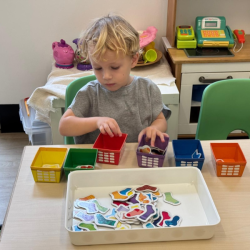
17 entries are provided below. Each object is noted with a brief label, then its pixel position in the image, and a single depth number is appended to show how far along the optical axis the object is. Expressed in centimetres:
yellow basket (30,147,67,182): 94
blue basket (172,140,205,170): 107
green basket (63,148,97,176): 102
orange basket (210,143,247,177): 96
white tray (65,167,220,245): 74
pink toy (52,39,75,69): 218
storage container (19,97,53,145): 218
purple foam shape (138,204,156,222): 79
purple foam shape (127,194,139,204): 85
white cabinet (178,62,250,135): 207
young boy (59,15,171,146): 108
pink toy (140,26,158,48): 218
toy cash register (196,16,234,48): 220
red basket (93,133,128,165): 101
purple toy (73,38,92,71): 221
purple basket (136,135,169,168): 98
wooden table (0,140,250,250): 74
